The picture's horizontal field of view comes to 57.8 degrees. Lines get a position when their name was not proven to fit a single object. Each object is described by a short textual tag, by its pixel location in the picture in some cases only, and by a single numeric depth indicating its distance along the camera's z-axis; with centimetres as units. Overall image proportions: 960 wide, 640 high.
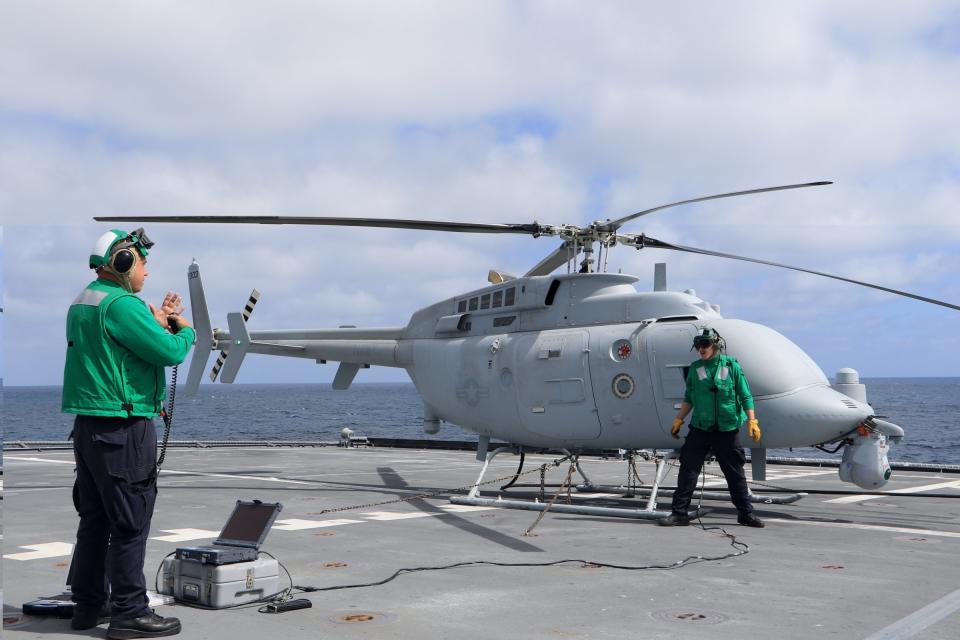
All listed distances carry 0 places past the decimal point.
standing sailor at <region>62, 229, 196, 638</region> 507
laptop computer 580
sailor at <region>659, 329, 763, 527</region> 1007
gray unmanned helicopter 1053
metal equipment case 569
